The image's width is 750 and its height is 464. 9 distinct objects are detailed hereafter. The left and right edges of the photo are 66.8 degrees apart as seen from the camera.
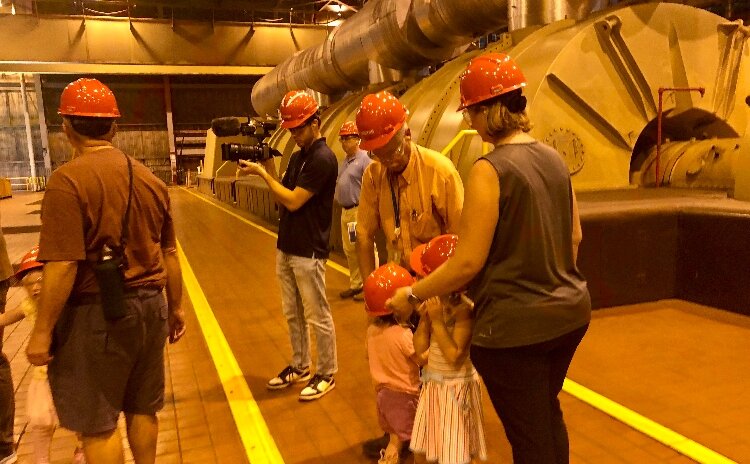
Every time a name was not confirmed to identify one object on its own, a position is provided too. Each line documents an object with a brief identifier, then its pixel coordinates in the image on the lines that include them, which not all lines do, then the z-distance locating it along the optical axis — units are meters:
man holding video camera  3.56
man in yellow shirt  2.52
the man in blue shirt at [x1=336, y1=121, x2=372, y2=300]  6.15
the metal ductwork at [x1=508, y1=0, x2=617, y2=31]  6.77
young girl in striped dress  2.13
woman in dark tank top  1.79
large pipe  6.84
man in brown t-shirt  2.11
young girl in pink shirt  2.55
